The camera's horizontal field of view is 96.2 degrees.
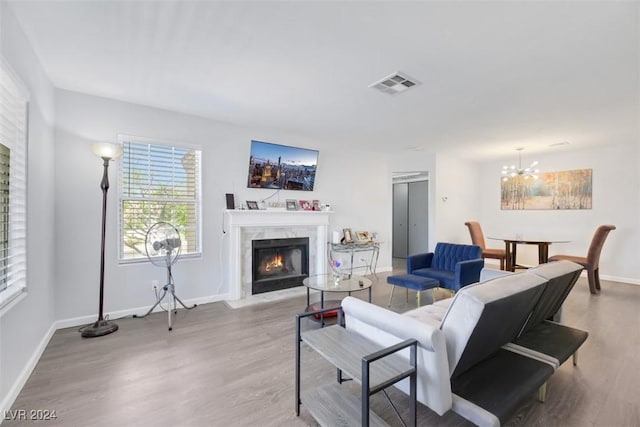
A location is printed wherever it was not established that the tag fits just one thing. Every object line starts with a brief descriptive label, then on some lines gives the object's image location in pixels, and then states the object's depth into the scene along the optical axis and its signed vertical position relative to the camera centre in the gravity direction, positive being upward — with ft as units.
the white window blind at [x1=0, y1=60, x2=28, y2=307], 6.22 +0.59
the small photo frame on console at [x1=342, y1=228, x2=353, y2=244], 17.10 -1.39
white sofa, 4.70 -2.39
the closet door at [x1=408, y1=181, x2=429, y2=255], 23.30 -0.30
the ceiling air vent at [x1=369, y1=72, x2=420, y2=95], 8.79 +4.19
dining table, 16.61 -2.19
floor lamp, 9.45 -0.21
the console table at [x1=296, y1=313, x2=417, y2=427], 4.24 -2.53
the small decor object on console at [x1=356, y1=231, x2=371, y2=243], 17.66 -1.49
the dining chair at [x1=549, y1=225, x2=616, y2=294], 14.58 -2.08
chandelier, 17.90 +2.87
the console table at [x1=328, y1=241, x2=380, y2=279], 16.71 -2.25
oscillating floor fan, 10.82 -1.42
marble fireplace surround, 13.23 -1.09
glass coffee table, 10.33 -2.70
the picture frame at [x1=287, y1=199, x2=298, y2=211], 15.12 +0.40
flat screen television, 14.01 +2.36
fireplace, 14.23 -2.69
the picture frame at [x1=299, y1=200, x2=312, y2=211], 15.74 +0.42
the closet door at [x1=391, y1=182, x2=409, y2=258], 25.29 -0.50
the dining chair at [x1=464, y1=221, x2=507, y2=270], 18.16 -1.94
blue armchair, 11.54 -2.32
